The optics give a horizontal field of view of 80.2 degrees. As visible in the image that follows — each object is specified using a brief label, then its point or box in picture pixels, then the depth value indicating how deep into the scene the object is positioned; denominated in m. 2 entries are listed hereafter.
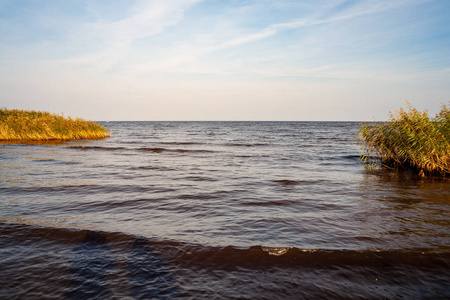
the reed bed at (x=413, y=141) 13.24
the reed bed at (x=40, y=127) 31.38
